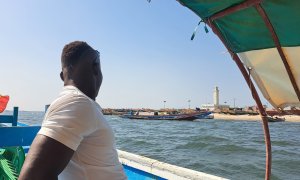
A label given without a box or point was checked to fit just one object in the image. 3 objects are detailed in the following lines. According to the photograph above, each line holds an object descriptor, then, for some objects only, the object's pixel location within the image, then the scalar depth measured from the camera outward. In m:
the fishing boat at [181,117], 36.59
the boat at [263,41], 1.30
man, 0.72
